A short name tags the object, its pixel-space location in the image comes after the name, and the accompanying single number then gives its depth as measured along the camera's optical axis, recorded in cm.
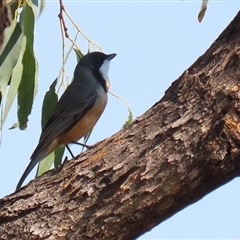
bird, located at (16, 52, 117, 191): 820
